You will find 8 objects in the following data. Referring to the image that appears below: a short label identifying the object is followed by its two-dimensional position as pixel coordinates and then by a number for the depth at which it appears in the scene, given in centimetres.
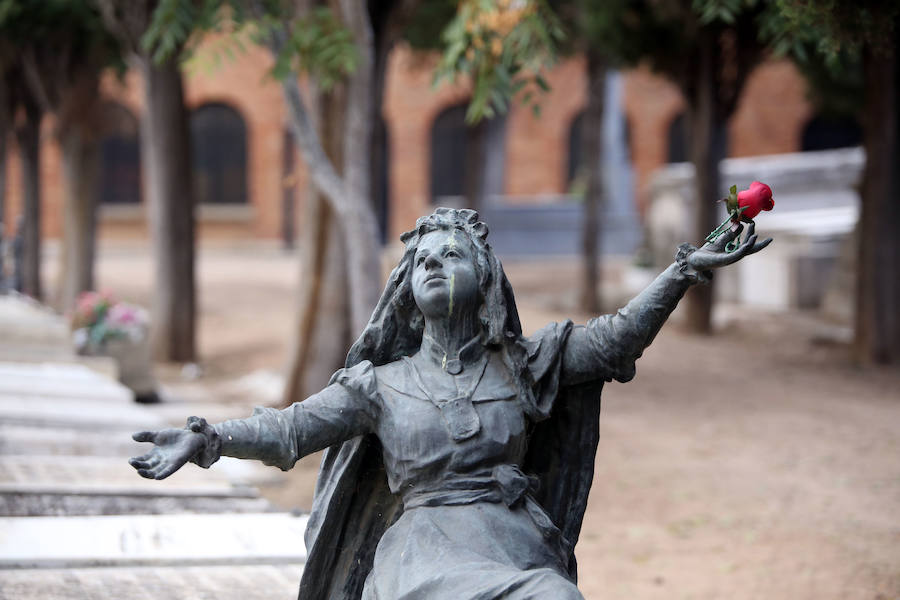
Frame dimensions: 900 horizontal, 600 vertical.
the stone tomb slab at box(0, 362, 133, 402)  865
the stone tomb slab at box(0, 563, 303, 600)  456
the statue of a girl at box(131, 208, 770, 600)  341
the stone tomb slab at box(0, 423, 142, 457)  702
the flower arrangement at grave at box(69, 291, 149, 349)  1123
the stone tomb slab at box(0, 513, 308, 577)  496
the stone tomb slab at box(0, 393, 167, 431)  756
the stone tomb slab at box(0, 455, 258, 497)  610
